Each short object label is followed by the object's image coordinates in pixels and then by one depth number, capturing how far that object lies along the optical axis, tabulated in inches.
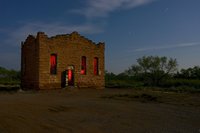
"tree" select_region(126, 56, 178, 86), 1270.9
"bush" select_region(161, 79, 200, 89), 1087.2
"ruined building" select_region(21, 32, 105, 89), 614.0
